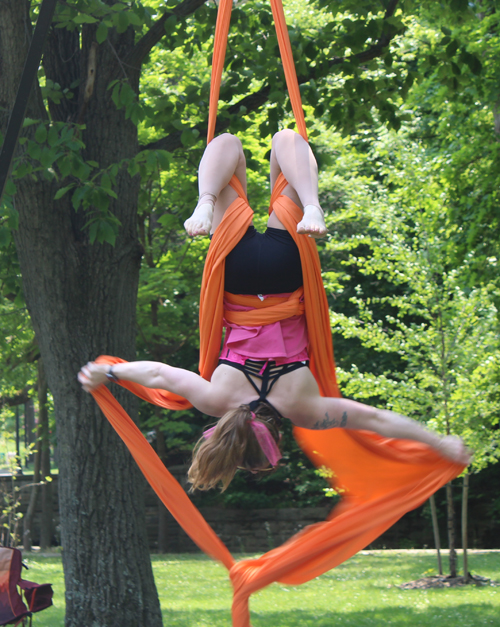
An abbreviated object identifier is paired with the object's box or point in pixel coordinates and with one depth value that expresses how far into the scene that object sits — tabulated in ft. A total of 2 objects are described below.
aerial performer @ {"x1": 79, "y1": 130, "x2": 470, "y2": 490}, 18.71
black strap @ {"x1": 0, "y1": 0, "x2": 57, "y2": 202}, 23.36
